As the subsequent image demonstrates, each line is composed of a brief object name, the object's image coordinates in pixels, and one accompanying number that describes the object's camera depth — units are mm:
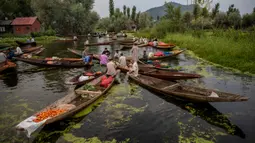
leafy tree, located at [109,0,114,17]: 86050
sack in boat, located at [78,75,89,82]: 11018
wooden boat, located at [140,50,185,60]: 18700
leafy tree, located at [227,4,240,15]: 64219
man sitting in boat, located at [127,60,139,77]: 12086
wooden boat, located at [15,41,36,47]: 27109
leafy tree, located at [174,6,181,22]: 37356
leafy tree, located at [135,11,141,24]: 83181
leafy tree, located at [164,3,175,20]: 38625
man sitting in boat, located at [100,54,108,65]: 16272
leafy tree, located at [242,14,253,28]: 47112
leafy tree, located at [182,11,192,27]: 56188
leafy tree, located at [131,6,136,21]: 84869
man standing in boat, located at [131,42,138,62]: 15148
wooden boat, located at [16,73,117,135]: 5991
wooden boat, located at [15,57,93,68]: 16203
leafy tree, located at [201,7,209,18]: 28925
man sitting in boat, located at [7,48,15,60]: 19758
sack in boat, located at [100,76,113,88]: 10359
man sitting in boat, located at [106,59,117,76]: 11412
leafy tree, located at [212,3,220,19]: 58356
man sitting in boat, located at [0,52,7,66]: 15461
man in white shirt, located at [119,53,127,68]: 14157
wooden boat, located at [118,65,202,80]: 10979
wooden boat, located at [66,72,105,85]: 10433
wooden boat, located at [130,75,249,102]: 7214
